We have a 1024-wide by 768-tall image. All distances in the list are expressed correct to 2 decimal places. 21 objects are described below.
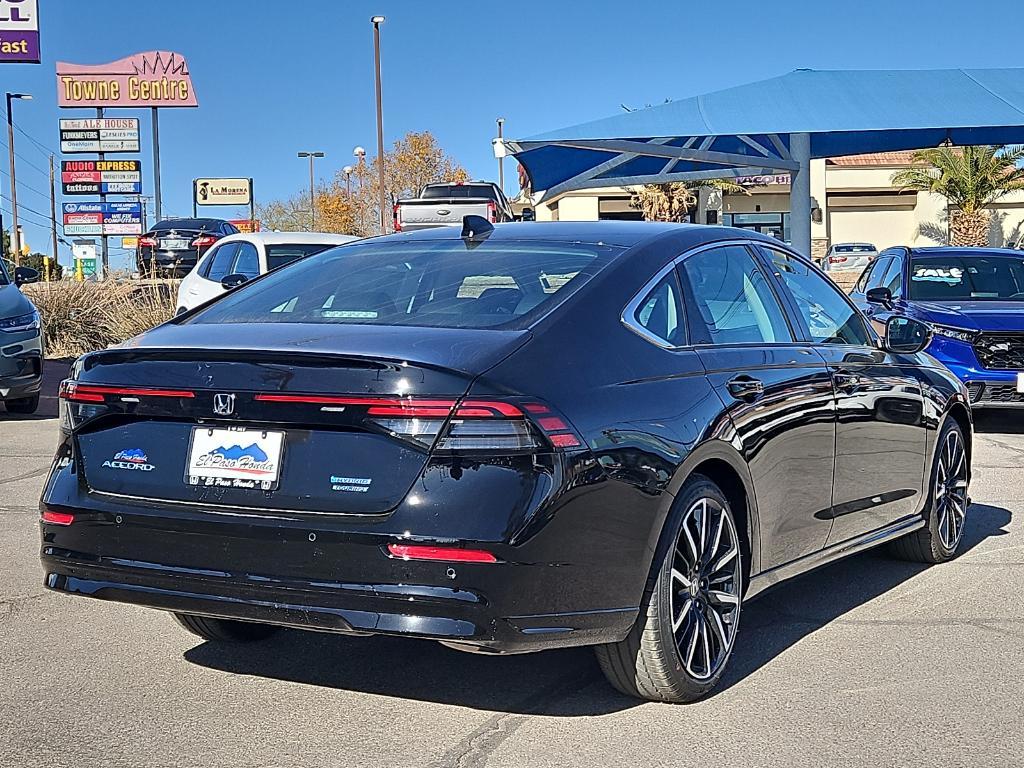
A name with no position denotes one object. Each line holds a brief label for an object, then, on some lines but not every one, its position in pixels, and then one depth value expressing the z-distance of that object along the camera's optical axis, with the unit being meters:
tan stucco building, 53.19
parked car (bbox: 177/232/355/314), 15.22
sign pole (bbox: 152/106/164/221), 50.69
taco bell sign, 29.12
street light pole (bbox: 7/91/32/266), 51.24
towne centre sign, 54.12
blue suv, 11.20
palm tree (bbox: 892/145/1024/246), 50.03
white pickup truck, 23.69
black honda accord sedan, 3.79
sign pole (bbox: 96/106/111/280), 50.55
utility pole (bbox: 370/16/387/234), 40.31
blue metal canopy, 17.08
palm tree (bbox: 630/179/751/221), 52.09
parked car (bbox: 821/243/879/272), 44.31
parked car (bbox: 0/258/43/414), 12.27
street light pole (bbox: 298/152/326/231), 61.16
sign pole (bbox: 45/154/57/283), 66.31
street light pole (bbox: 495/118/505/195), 57.55
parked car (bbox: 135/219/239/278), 29.62
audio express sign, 51.84
